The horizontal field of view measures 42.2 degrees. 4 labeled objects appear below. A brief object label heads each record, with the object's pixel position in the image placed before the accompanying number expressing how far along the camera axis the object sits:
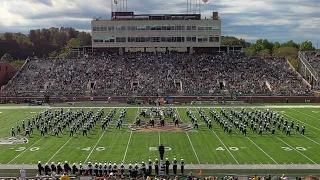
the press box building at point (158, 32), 60.12
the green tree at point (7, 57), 83.06
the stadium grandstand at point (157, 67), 49.72
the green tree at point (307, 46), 90.68
